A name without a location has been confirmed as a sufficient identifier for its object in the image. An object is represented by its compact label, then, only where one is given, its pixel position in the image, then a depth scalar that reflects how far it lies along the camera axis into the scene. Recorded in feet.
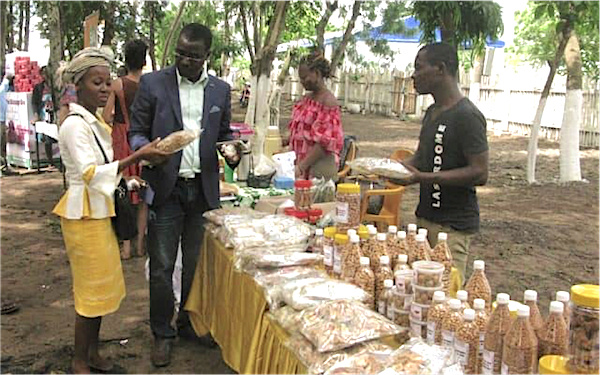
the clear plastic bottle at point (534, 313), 5.54
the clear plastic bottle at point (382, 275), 7.53
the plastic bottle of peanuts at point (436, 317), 6.09
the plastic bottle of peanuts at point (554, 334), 5.36
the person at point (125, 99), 16.17
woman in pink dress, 15.17
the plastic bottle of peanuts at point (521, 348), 5.28
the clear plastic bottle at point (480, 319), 5.73
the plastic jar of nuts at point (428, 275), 6.61
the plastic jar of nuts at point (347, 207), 9.31
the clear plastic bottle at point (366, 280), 7.53
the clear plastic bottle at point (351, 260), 7.82
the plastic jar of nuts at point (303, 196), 11.90
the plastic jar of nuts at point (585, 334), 4.87
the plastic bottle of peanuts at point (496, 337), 5.49
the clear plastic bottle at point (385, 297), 7.15
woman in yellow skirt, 9.73
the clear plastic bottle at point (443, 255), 7.71
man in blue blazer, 10.97
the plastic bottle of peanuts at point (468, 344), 5.73
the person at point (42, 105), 34.55
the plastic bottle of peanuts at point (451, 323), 5.87
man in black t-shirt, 9.08
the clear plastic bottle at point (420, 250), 7.75
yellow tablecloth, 7.48
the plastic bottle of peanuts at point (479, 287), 6.73
